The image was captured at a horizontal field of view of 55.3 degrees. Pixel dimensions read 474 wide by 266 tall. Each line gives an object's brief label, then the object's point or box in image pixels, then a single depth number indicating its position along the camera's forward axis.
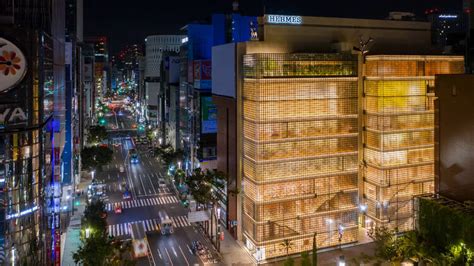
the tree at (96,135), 137.25
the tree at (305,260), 36.69
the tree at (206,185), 64.44
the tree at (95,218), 56.62
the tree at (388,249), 42.97
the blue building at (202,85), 92.94
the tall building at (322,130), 54.72
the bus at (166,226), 66.81
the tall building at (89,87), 151.75
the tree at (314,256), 38.34
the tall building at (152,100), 185.70
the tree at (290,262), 37.12
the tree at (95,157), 102.81
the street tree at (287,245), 53.83
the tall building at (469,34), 65.06
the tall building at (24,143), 34.03
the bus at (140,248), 56.03
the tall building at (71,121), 71.00
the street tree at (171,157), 105.12
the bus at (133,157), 126.26
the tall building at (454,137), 40.78
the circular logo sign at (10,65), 33.91
